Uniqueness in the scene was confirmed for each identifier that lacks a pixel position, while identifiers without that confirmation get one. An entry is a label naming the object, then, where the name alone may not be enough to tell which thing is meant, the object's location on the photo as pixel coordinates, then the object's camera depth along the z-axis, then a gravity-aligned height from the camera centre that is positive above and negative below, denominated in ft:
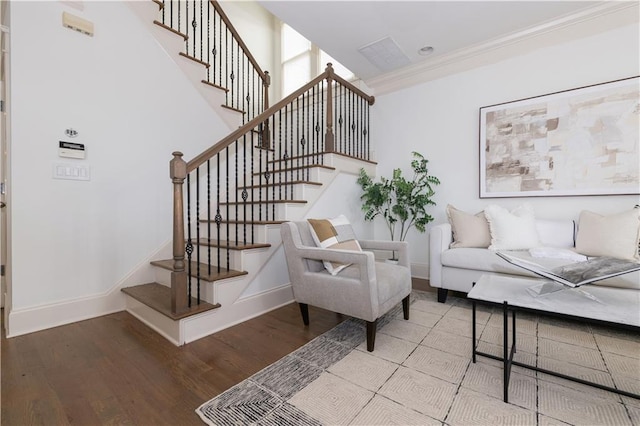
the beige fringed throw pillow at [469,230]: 8.87 -0.53
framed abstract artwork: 8.24 +2.32
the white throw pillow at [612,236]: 6.93 -0.57
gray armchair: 5.79 -1.55
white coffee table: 4.00 -1.43
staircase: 6.49 +0.10
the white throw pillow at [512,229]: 8.32 -0.47
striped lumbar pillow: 6.77 -0.62
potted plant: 11.06 +0.69
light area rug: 4.04 -2.93
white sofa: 7.95 -1.35
